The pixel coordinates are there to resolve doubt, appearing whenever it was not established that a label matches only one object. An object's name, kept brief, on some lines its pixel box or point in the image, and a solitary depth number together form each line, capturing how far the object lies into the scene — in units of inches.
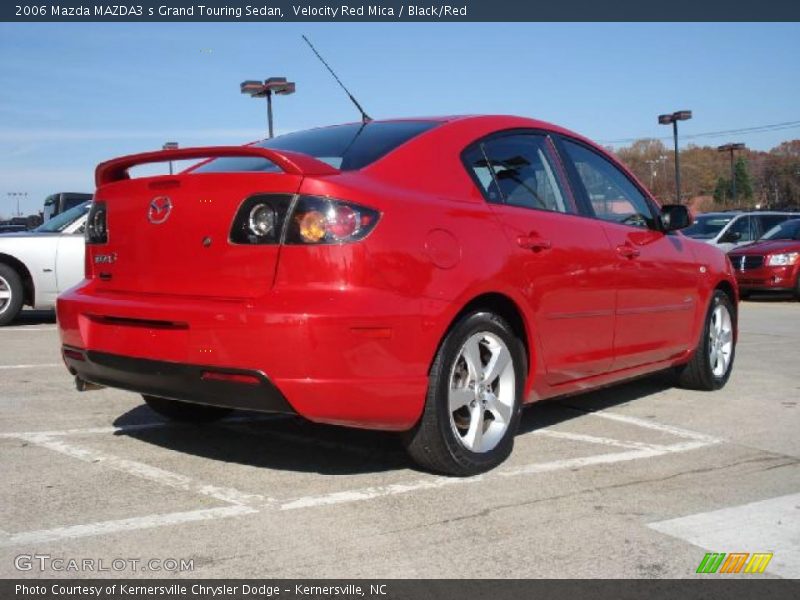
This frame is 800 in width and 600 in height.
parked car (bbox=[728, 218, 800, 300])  579.2
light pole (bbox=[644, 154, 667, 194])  2790.4
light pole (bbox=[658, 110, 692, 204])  1387.8
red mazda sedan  127.6
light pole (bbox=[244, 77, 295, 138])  750.5
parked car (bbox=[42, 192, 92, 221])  759.7
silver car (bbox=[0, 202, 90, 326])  391.2
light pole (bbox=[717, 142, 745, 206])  2225.6
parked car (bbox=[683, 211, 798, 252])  655.8
